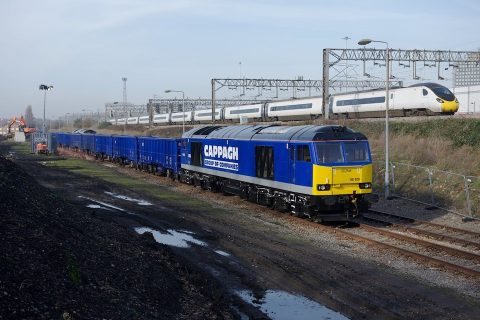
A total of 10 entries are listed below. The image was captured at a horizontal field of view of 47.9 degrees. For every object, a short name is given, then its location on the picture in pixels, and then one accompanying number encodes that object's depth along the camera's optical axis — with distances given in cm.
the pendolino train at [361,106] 3975
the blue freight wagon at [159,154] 3516
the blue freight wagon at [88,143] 6259
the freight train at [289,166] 1867
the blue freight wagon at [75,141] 6951
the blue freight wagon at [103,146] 5472
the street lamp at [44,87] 7963
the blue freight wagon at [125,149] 4669
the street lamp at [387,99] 2468
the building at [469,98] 7244
